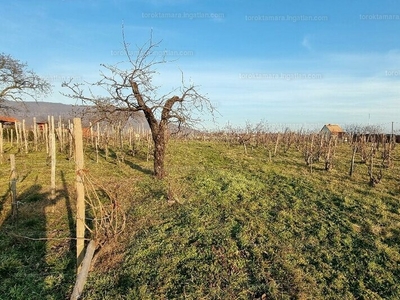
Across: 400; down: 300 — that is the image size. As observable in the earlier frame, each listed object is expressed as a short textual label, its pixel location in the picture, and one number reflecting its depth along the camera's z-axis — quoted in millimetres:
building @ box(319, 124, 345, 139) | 48400
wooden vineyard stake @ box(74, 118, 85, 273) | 3322
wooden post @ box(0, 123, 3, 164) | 11948
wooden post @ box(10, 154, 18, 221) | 5859
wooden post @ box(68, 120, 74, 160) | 12616
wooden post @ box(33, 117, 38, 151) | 15442
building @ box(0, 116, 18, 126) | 31477
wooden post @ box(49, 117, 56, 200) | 6143
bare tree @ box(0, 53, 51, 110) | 22536
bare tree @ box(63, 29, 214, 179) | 7586
